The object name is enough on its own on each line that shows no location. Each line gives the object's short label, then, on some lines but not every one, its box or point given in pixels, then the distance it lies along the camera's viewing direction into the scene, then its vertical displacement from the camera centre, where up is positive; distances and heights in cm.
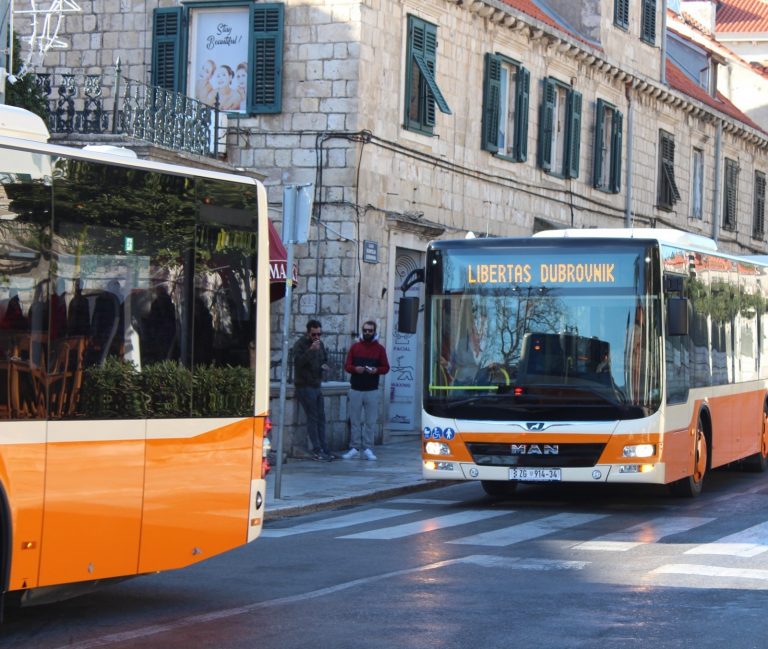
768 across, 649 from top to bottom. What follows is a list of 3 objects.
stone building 2383 +421
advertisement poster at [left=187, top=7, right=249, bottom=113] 2436 +478
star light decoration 2530 +549
